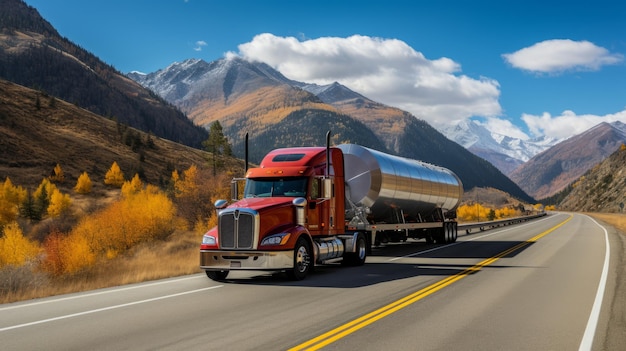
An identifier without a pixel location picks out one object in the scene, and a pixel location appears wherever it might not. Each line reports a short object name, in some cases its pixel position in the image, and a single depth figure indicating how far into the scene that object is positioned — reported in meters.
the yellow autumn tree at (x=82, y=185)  93.06
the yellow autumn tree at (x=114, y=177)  99.88
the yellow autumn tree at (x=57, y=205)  76.44
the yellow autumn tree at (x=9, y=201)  71.12
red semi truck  14.04
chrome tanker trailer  21.42
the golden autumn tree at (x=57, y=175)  94.12
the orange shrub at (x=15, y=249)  31.87
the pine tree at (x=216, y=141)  96.19
